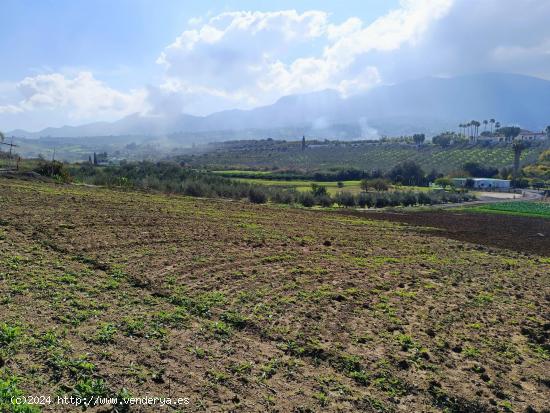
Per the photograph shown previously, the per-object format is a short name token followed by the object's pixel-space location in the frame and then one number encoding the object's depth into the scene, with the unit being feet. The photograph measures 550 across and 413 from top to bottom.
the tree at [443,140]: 531.09
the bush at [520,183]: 325.66
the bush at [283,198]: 160.04
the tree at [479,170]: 379.76
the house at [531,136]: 596.78
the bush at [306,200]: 162.91
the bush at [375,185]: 231.50
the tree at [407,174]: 305.12
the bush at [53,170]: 128.06
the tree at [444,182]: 297.82
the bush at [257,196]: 154.73
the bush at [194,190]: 143.54
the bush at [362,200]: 178.50
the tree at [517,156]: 356.96
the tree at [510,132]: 582.23
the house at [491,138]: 537.98
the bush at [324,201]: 167.43
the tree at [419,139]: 581.98
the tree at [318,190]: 179.01
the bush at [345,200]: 173.79
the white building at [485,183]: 313.83
